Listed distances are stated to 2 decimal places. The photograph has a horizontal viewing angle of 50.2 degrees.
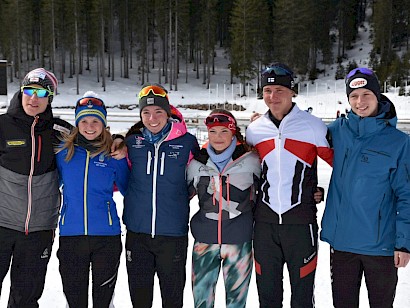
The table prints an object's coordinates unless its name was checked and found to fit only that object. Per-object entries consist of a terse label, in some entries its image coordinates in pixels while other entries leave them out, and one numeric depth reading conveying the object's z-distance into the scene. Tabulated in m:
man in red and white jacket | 3.11
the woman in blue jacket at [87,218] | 3.09
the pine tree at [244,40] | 34.78
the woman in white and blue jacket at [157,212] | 3.18
